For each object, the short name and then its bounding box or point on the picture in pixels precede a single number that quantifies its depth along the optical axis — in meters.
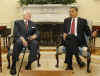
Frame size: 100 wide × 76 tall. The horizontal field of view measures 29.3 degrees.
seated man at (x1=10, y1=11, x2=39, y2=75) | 3.48
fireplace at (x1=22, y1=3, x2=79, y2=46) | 5.15
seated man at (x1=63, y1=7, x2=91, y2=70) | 3.69
